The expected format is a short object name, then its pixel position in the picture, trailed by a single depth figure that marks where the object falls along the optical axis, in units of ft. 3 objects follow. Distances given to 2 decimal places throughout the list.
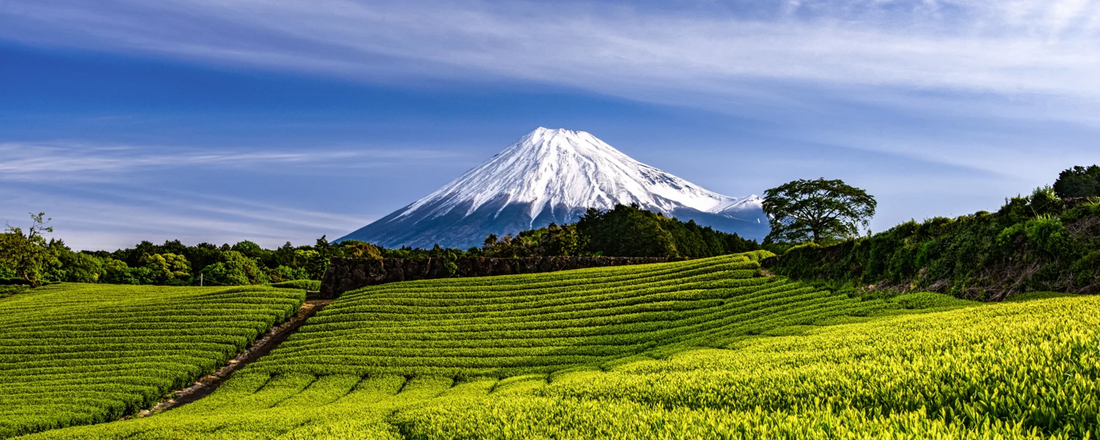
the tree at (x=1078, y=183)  150.44
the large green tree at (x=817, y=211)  149.69
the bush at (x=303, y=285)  110.01
